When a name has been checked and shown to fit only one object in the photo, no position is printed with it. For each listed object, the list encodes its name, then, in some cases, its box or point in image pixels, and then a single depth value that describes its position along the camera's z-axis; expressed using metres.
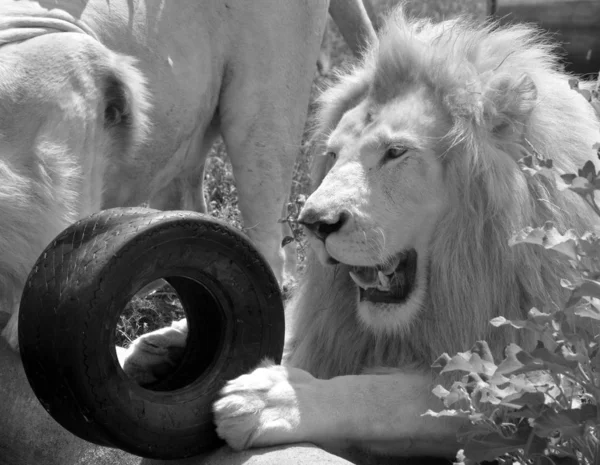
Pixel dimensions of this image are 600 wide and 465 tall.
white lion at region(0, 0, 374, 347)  6.59
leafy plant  4.01
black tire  4.81
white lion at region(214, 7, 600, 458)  5.17
